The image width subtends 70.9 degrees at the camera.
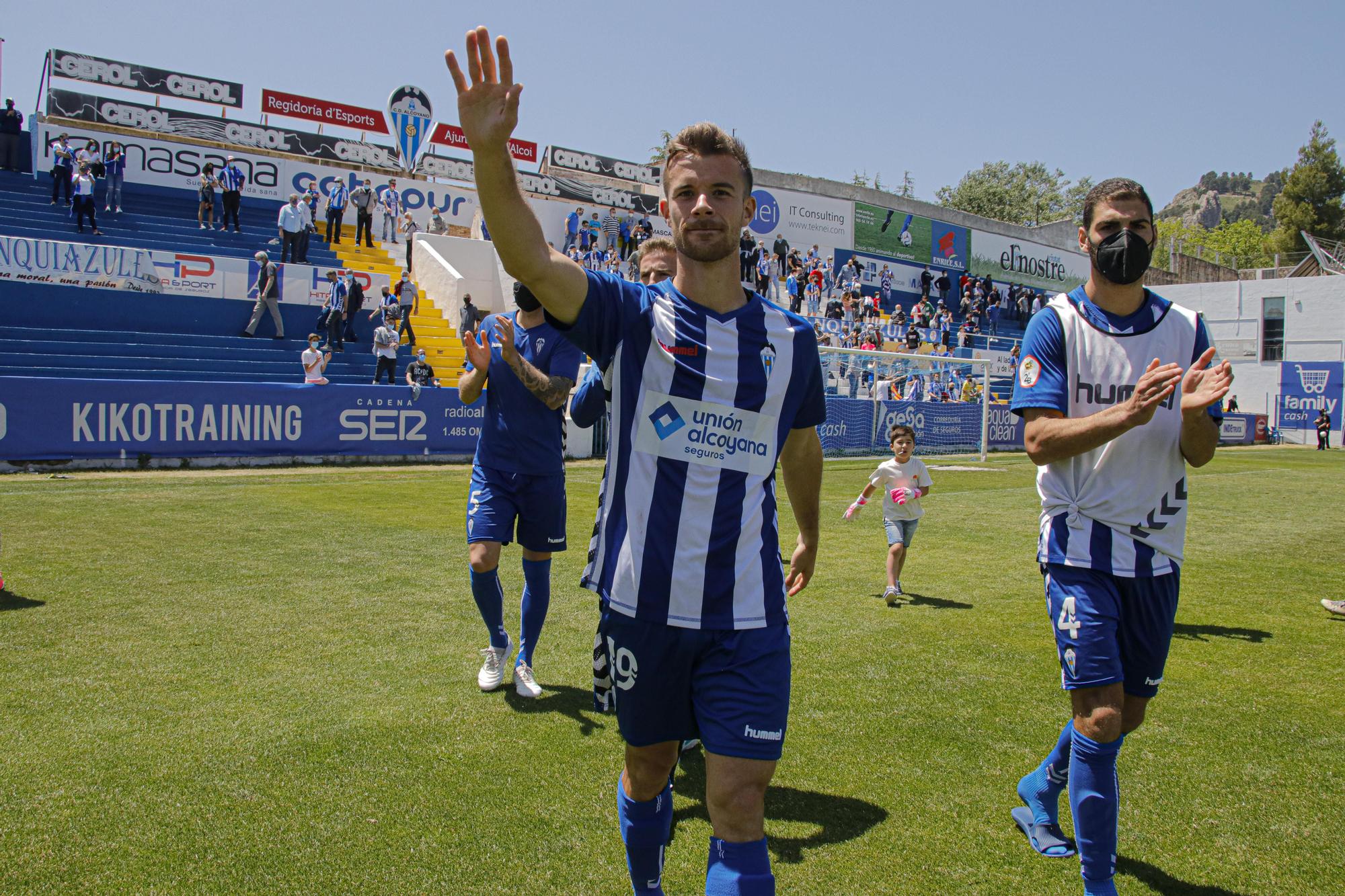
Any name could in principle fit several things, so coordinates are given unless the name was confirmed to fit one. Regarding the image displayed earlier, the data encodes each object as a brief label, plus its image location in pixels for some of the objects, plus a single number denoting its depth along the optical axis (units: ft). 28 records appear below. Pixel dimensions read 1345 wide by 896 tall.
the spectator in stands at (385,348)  72.23
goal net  84.17
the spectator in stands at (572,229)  109.19
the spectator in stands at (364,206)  94.73
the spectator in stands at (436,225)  103.50
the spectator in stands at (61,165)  82.69
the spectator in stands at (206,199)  88.53
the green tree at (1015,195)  303.48
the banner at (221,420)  51.67
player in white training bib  10.29
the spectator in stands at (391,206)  100.53
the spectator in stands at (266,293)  74.90
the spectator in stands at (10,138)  88.07
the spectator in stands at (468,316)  81.82
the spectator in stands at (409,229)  99.40
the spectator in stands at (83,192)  79.87
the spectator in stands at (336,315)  75.97
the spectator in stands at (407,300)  81.51
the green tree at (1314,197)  250.37
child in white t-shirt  26.27
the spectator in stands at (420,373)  70.64
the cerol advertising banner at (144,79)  101.71
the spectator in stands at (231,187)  89.04
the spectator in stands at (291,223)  83.25
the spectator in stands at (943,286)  145.76
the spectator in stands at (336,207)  94.02
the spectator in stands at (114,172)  86.63
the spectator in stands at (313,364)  67.15
